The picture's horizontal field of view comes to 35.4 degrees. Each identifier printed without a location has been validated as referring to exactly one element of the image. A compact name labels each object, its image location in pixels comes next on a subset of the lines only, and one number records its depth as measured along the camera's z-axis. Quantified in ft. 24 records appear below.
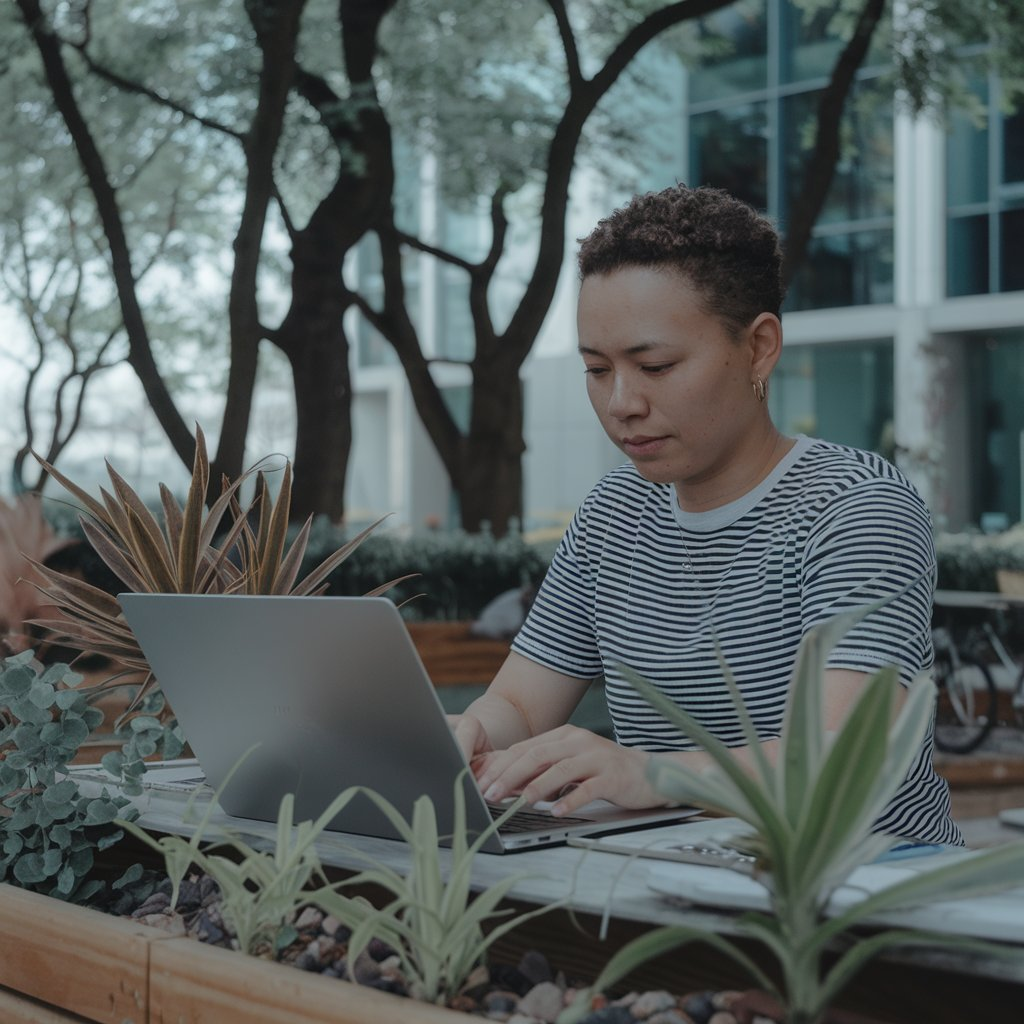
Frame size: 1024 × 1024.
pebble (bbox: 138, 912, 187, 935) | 4.89
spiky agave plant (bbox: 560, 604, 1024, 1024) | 3.30
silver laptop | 4.39
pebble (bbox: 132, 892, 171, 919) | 5.22
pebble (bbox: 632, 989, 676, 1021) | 3.79
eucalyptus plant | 5.43
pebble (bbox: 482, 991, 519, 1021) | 3.92
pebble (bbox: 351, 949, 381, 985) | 4.13
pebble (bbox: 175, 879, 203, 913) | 5.19
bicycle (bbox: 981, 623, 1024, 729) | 25.25
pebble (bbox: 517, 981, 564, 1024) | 3.92
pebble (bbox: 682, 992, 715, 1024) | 3.76
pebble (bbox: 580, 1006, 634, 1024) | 3.69
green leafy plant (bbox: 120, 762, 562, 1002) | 3.90
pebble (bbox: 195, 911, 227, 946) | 4.66
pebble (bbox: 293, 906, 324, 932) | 4.80
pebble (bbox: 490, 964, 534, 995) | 4.15
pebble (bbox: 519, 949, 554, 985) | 4.16
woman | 5.83
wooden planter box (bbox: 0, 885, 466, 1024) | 3.85
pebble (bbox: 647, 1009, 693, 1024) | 3.69
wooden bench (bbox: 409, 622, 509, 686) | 24.94
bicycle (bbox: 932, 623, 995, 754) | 25.05
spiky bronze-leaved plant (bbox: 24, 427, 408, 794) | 7.19
